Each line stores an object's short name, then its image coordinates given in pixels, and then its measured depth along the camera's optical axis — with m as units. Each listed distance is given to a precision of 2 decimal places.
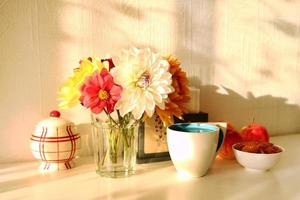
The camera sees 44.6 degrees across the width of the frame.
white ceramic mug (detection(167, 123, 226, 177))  0.90
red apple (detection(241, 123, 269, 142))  1.15
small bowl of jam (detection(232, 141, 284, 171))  0.97
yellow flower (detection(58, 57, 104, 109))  0.91
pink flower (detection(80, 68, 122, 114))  0.87
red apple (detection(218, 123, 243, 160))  1.10
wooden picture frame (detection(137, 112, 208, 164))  1.04
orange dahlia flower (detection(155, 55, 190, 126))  0.94
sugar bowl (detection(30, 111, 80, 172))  0.95
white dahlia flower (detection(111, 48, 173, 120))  0.88
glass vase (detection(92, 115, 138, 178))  0.94
